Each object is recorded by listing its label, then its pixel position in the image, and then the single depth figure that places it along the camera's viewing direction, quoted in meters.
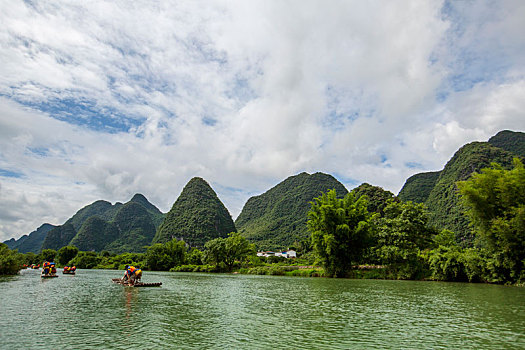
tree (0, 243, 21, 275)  31.53
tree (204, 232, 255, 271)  54.06
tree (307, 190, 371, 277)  36.84
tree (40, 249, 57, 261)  90.00
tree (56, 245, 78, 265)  87.62
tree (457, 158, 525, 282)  23.60
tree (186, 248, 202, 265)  65.38
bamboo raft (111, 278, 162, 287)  22.85
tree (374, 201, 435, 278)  33.94
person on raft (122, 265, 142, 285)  23.33
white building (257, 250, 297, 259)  85.72
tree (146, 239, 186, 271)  64.81
